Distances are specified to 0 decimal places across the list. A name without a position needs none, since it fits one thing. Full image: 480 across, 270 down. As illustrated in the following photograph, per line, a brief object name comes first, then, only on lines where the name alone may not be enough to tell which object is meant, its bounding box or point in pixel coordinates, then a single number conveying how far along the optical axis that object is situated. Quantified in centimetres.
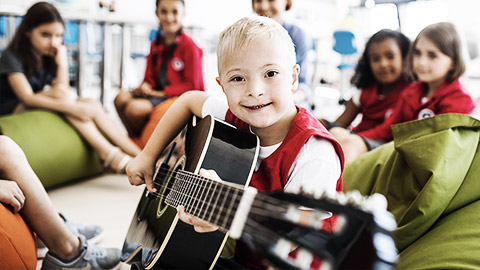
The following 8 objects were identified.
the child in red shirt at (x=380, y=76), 239
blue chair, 508
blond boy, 94
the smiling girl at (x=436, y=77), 195
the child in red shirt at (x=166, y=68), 292
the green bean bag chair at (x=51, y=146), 210
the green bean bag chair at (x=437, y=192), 104
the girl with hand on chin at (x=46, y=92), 243
